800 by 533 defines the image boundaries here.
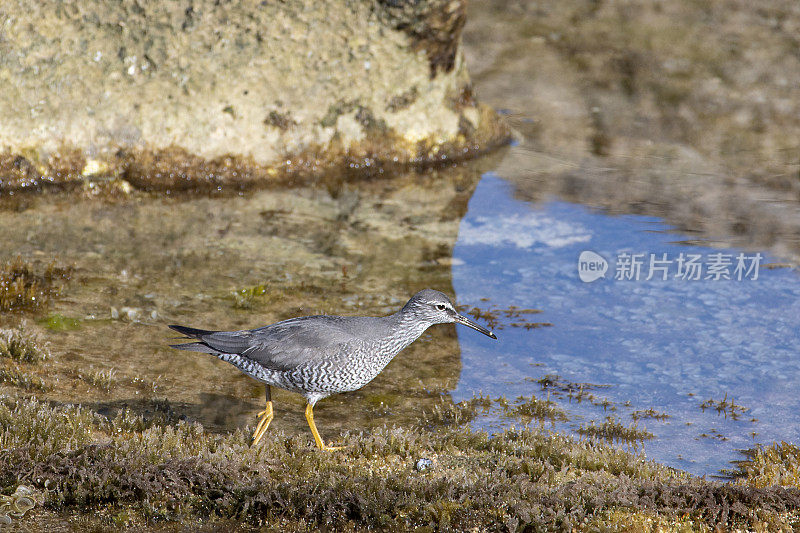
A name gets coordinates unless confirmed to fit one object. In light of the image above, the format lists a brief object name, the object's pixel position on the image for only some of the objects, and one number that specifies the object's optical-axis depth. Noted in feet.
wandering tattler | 50.03
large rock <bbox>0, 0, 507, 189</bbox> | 90.89
